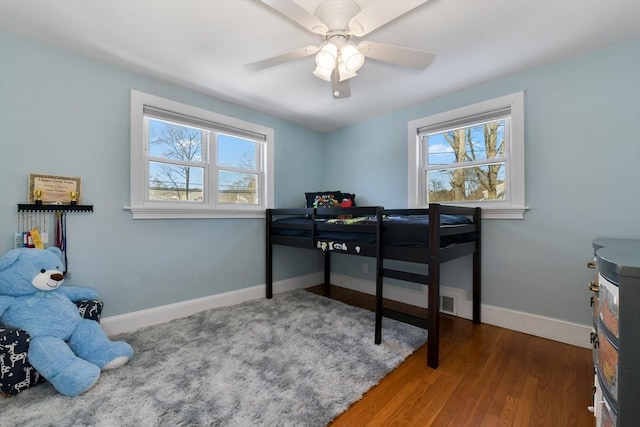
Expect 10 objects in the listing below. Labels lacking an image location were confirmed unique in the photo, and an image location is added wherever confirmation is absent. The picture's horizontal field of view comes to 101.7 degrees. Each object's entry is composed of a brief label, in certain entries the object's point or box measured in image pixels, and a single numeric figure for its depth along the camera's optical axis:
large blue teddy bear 1.34
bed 1.63
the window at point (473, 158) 2.11
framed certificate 1.69
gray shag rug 1.20
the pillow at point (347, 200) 3.05
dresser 0.65
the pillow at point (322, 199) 3.00
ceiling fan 1.17
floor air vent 2.41
